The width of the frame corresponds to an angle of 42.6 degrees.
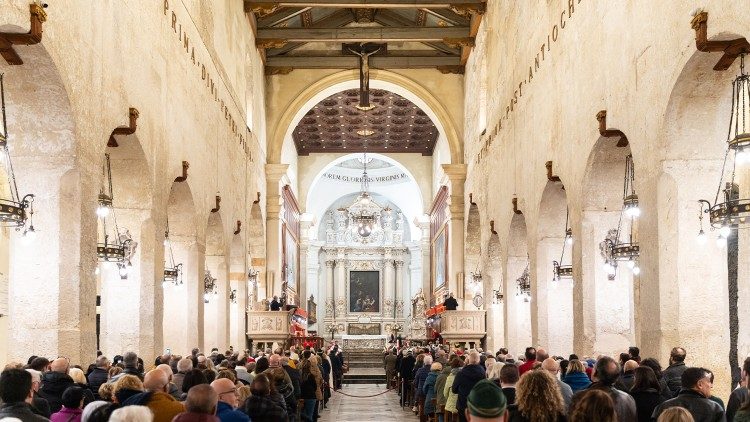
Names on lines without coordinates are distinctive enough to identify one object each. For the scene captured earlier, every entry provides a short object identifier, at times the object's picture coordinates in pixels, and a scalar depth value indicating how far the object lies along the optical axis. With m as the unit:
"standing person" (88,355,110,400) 9.77
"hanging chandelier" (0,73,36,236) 8.35
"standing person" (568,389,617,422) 4.67
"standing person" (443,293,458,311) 25.94
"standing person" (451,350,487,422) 10.39
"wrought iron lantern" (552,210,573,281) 15.20
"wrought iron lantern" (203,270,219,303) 20.19
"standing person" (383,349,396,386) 27.47
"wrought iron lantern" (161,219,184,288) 16.83
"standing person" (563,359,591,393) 8.90
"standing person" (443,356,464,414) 12.16
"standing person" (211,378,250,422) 6.32
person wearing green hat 4.65
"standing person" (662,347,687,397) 8.68
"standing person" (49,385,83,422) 6.80
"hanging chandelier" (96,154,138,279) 11.98
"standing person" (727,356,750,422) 6.67
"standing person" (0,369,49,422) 5.77
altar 45.91
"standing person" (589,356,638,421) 6.55
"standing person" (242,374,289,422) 7.27
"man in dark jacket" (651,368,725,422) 6.31
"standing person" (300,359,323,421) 14.36
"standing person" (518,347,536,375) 12.01
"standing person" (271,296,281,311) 27.03
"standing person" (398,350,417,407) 21.90
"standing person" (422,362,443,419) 15.14
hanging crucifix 29.06
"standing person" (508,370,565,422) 5.29
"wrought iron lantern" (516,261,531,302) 18.70
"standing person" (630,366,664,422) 7.23
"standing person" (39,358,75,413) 8.48
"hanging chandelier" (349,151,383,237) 46.56
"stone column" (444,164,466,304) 29.17
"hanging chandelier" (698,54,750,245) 8.22
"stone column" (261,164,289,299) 30.25
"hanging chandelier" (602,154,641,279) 11.95
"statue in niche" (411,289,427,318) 42.09
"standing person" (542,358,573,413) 7.26
